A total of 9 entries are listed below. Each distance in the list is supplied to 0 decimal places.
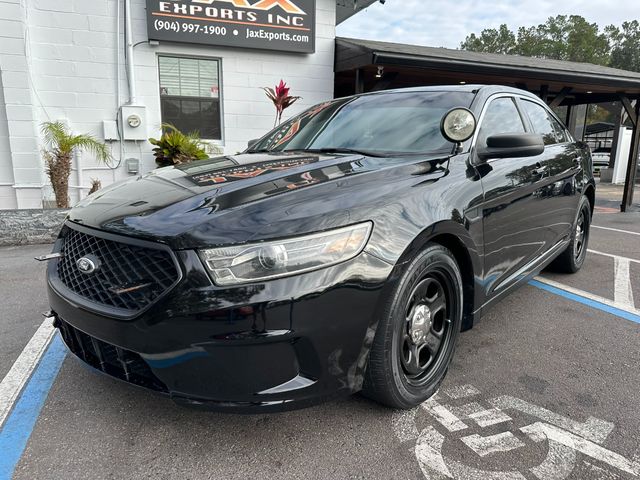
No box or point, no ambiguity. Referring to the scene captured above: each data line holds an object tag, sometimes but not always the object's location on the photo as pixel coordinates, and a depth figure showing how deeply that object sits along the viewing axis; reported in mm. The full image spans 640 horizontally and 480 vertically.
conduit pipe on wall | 7586
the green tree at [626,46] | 60569
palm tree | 6641
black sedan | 1771
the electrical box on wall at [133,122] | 7844
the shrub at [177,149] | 7462
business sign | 7723
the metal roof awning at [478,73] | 7949
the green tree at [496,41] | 63606
